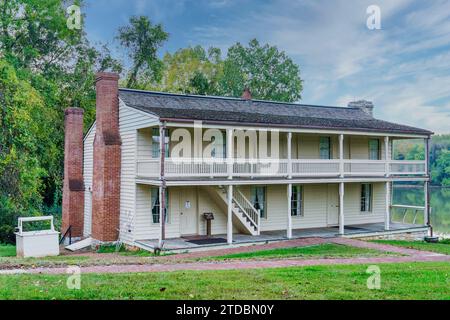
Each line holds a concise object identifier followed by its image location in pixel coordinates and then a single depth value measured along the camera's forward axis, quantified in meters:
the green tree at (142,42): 38.31
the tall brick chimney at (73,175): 22.64
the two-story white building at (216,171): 18.05
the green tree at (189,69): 46.22
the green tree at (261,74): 47.94
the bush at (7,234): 21.94
